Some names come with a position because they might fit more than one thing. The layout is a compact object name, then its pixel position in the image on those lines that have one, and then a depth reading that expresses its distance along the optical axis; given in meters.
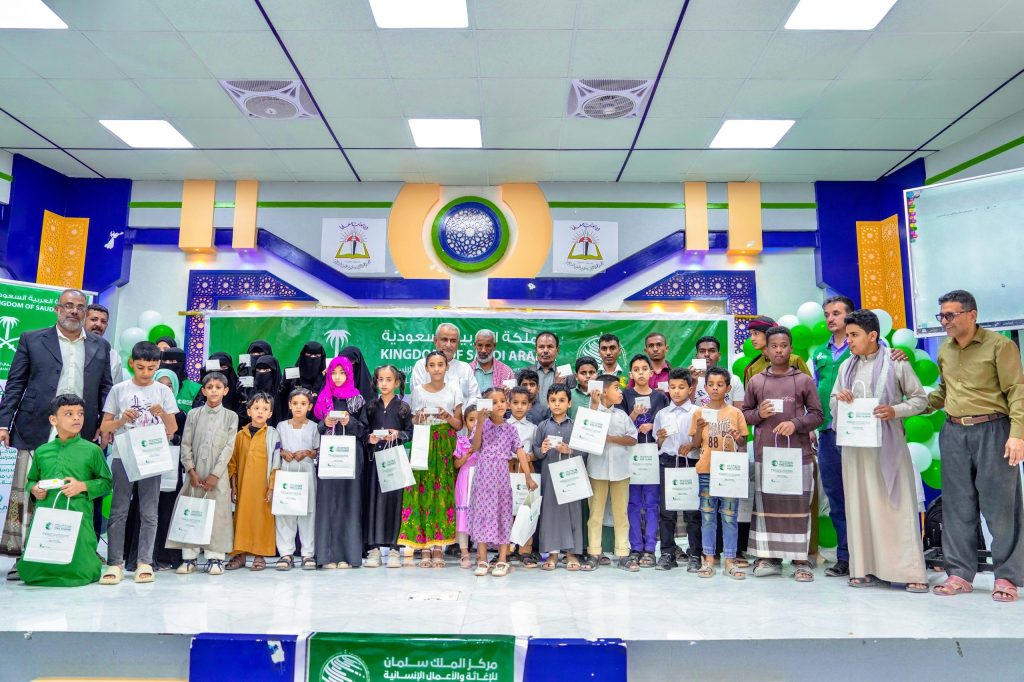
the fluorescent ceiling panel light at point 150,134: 6.60
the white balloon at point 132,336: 6.79
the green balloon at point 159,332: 6.65
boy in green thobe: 3.67
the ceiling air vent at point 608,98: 5.77
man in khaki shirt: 3.48
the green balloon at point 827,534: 5.05
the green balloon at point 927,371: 5.17
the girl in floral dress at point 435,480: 4.32
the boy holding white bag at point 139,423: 3.88
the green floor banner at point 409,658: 2.55
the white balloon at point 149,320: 7.14
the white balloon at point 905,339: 5.79
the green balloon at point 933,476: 5.37
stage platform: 2.67
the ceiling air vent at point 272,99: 5.82
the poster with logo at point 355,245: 7.89
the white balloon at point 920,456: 5.16
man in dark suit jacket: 3.99
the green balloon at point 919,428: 5.12
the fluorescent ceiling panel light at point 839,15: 4.66
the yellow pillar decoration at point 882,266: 7.44
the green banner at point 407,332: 6.41
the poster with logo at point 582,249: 7.84
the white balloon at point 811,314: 5.90
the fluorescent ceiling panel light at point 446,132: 6.50
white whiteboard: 4.39
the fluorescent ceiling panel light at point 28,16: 4.75
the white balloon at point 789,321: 6.18
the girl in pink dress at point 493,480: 4.07
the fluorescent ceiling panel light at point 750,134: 6.50
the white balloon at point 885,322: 5.75
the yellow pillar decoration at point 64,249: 7.65
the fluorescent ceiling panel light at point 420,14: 4.70
